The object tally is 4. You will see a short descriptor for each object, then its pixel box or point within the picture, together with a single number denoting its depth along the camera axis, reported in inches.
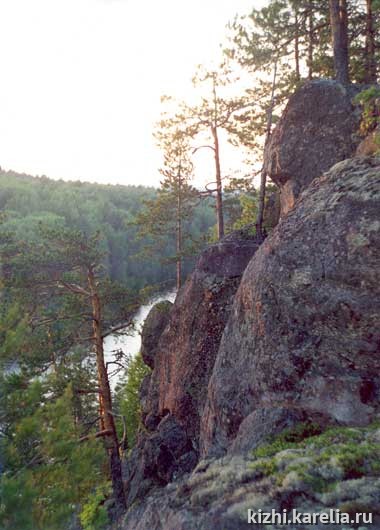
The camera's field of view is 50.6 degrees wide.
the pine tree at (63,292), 465.7
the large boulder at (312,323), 269.4
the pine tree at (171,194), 672.4
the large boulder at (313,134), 500.1
